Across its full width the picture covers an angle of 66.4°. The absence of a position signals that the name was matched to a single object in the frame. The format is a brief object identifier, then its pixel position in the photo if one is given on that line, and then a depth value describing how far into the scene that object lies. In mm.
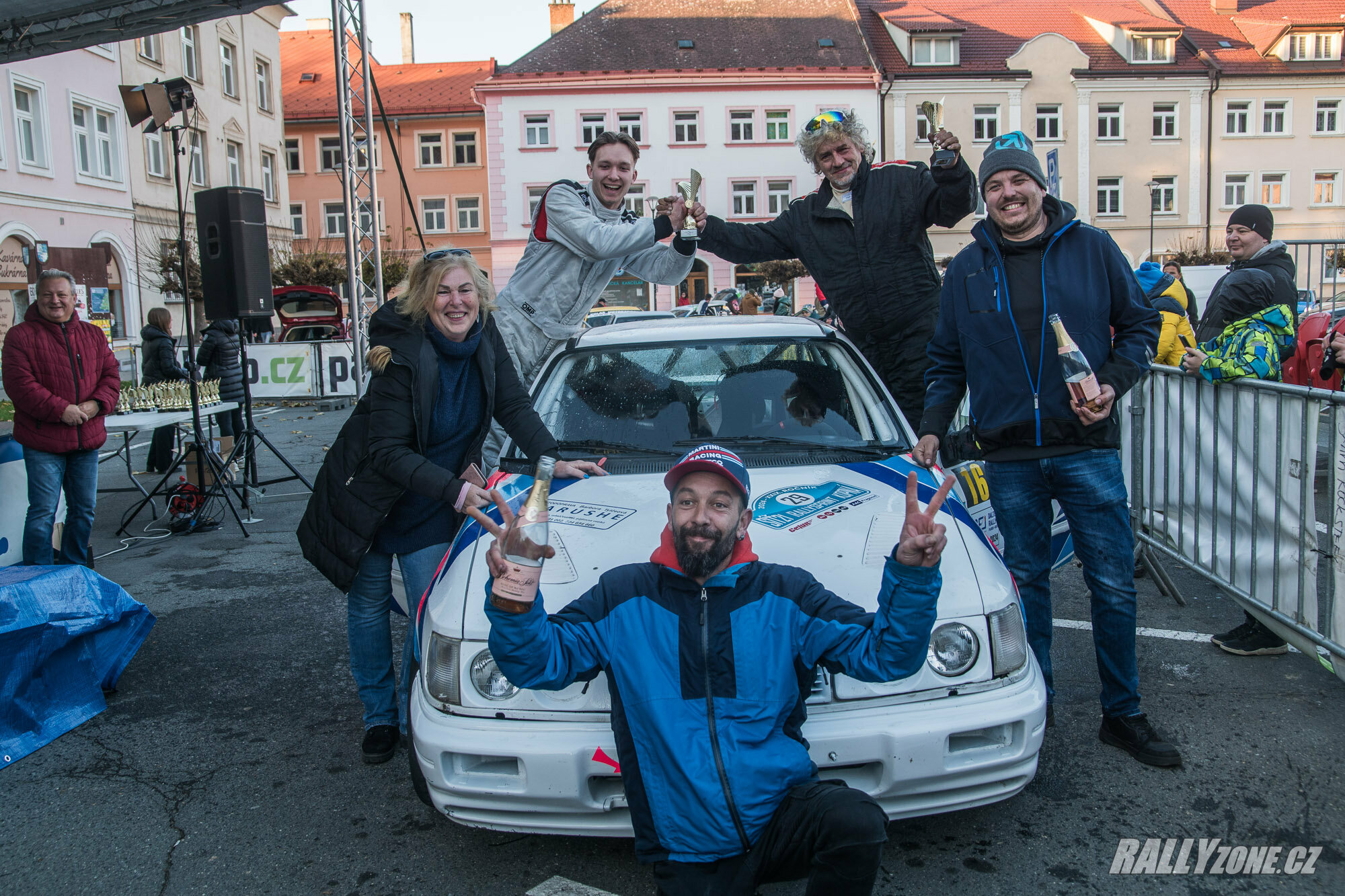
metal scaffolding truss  10617
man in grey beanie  3168
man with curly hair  4078
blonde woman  3197
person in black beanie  4855
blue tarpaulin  3570
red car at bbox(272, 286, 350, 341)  20855
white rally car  2414
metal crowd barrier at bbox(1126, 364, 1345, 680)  3531
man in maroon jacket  5312
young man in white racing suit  4191
